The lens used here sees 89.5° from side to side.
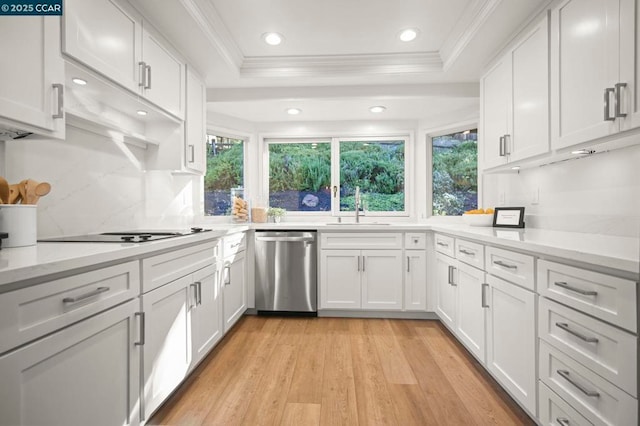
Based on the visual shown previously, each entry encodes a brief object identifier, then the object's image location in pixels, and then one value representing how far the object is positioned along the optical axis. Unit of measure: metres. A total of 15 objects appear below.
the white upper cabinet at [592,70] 1.37
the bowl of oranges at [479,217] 2.70
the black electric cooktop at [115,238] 1.49
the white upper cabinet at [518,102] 1.92
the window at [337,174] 4.01
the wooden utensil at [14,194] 1.27
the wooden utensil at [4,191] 1.22
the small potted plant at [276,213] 3.86
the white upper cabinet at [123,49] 1.44
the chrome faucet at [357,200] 3.72
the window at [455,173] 3.45
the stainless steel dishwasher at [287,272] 3.20
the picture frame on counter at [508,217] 2.42
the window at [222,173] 3.64
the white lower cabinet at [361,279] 3.13
